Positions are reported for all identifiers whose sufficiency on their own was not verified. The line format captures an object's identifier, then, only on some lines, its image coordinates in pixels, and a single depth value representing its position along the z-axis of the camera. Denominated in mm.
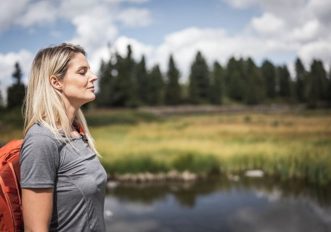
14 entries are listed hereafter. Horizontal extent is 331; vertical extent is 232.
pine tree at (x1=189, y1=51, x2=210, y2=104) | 49531
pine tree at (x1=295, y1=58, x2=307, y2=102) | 51956
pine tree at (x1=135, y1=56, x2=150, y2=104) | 48656
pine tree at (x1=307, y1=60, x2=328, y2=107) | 39747
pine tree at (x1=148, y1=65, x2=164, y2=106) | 47812
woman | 1343
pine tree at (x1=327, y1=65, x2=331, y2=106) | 36381
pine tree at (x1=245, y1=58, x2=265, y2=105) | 50188
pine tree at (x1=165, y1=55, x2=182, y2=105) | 47094
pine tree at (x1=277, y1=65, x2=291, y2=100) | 56594
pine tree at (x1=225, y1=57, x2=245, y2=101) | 51781
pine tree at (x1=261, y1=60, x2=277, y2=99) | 57159
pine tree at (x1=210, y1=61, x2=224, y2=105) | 49594
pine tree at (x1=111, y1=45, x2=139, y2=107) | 41344
